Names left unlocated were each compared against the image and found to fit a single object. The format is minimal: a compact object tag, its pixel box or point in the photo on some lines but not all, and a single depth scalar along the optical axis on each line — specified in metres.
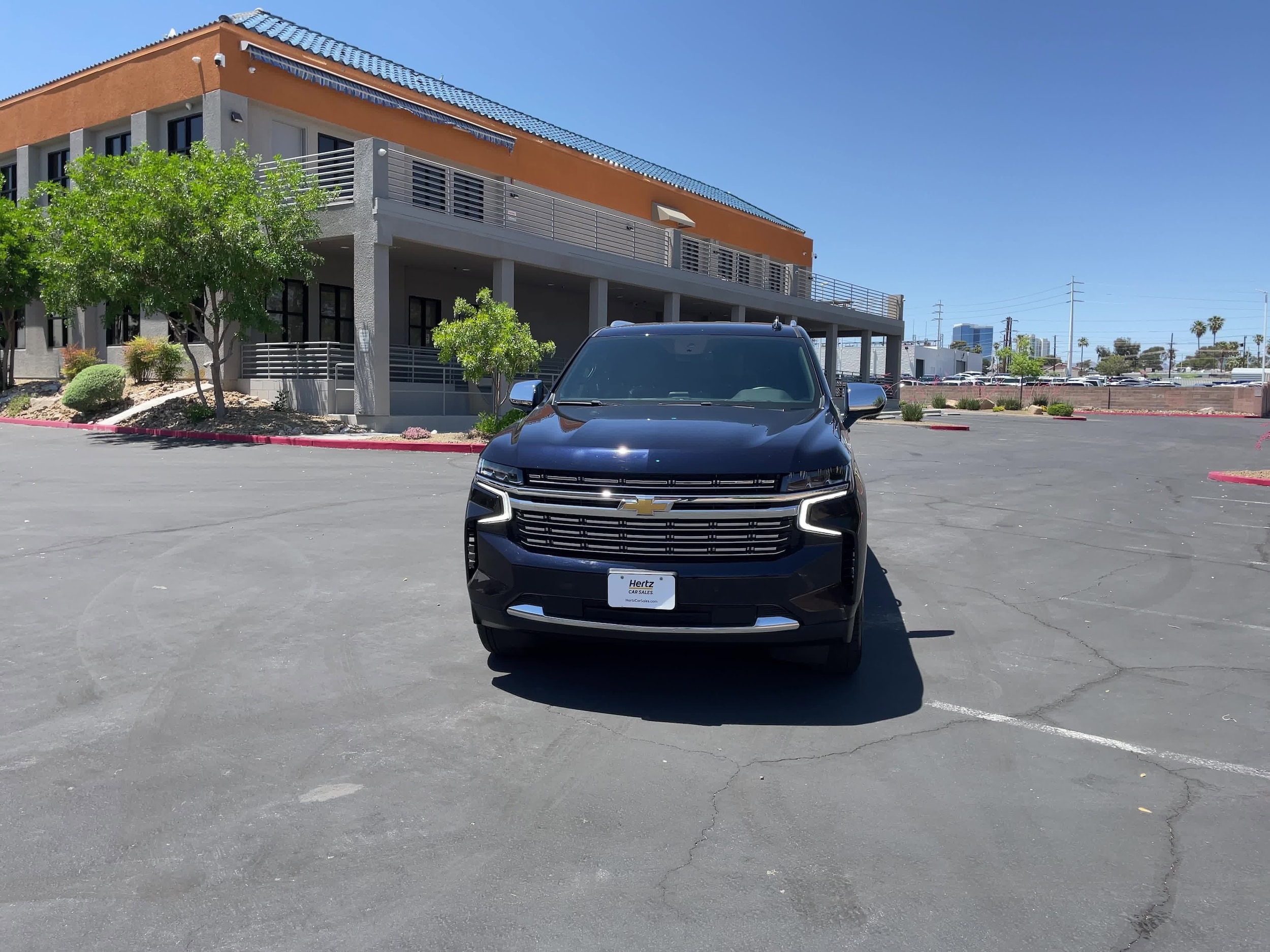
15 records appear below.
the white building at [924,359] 105.62
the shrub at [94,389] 23.02
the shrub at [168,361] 24.83
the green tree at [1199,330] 158.88
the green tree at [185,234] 19.58
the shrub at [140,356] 25.16
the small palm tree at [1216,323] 156.62
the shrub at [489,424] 19.48
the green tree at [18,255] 26.28
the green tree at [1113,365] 148.38
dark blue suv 4.31
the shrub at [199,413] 21.14
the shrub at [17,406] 25.16
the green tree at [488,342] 19.89
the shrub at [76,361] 26.45
